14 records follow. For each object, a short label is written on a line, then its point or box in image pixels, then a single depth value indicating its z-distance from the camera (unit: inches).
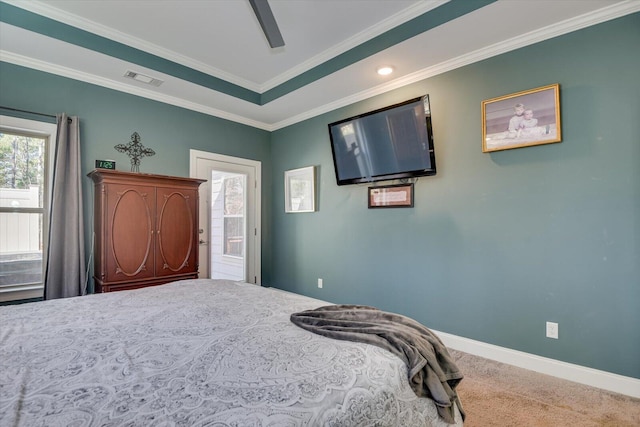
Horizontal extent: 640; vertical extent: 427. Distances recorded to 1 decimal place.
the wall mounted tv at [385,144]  111.9
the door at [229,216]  152.6
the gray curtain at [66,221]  106.8
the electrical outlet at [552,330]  88.7
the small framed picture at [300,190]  157.8
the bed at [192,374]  29.4
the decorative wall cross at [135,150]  129.1
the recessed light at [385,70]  115.2
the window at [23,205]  104.7
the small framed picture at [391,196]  121.8
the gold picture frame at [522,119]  89.4
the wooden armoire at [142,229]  107.6
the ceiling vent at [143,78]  118.9
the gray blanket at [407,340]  45.0
